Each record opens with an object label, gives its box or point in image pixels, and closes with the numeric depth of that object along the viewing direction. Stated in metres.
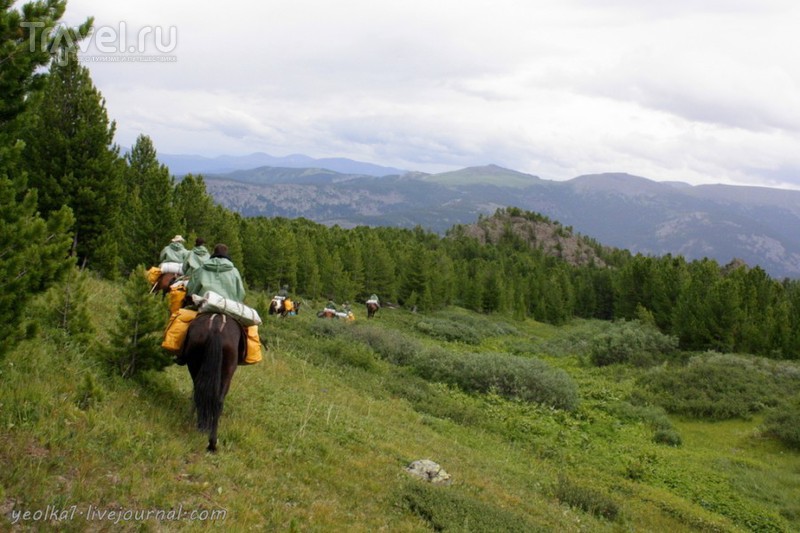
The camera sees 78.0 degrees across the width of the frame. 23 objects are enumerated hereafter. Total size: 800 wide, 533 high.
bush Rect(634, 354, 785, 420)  24.03
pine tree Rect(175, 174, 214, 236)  32.56
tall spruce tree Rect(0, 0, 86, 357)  5.16
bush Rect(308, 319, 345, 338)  27.22
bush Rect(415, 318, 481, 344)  43.81
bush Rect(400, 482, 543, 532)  7.72
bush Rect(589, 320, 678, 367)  37.00
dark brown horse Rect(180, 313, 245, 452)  7.19
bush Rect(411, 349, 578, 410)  22.20
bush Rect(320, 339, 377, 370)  22.02
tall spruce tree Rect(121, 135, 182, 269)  24.83
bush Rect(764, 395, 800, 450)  20.09
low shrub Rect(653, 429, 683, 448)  19.80
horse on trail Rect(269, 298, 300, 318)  29.11
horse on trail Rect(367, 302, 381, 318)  47.19
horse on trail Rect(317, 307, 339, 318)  37.44
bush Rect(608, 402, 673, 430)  21.47
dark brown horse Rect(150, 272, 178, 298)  11.70
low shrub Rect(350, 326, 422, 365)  26.78
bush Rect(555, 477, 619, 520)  11.27
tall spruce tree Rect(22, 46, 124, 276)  19.91
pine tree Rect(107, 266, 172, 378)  7.71
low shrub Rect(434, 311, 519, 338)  50.75
